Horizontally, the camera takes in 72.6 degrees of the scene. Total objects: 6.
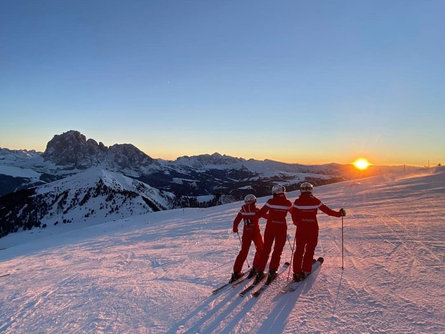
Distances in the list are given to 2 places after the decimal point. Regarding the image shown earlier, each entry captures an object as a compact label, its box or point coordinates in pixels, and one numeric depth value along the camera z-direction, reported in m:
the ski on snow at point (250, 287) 7.19
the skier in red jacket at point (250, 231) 8.30
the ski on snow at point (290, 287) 7.04
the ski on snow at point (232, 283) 7.56
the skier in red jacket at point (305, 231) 7.52
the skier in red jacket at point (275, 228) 7.86
